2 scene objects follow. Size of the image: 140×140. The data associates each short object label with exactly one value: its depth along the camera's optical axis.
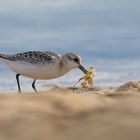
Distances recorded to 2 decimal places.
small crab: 14.16
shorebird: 11.70
